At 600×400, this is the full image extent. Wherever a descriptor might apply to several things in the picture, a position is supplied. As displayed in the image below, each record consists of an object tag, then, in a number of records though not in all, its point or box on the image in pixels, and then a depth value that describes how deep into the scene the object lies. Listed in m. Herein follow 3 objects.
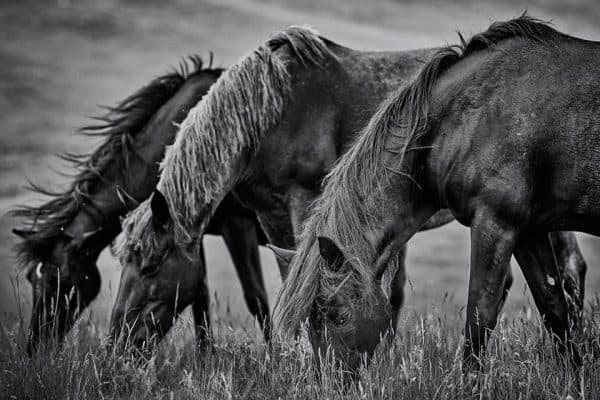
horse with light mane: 11.24
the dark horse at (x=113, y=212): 12.97
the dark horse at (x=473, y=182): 8.35
